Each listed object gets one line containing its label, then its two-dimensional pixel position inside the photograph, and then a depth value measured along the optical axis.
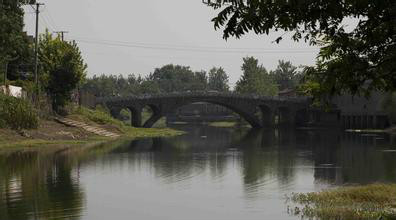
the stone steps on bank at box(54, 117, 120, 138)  81.15
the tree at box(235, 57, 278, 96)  181.50
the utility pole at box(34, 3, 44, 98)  77.50
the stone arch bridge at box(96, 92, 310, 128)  127.81
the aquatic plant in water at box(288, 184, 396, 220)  25.41
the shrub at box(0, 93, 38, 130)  67.75
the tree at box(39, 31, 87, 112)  86.00
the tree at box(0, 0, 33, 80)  66.38
